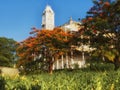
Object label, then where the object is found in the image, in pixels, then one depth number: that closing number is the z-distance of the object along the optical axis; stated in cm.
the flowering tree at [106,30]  2547
